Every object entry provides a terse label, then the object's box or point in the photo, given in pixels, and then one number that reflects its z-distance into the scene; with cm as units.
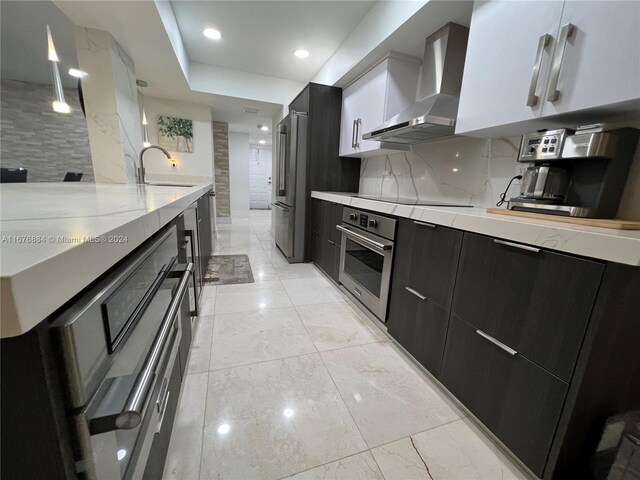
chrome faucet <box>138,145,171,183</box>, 270
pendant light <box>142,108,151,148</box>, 293
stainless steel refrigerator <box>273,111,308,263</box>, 284
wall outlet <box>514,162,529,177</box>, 140
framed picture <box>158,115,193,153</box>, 401
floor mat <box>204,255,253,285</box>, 250
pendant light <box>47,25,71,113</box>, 160
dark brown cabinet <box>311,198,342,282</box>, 241
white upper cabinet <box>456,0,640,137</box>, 86
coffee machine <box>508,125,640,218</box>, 92
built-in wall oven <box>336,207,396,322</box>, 162
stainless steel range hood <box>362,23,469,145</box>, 165
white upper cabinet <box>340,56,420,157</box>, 214
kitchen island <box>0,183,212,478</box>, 28
